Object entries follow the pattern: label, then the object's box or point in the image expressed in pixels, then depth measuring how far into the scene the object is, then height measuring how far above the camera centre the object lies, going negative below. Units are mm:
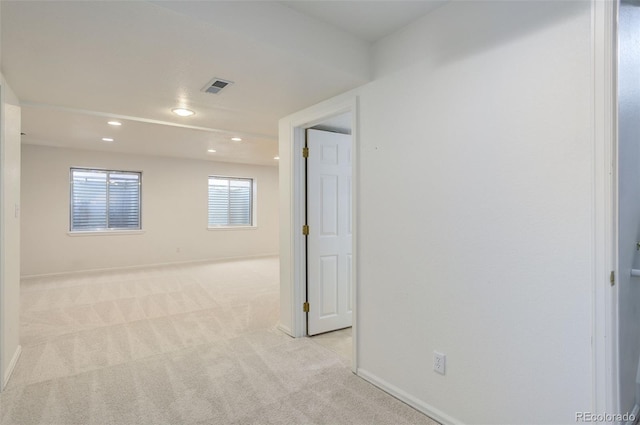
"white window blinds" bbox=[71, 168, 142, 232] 6133 +227
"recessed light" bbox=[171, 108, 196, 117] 3012 +952
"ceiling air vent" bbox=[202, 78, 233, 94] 2326 +937
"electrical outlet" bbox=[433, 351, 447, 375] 1857 -858
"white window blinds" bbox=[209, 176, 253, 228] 7645 +255
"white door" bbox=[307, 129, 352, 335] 3191 -191
